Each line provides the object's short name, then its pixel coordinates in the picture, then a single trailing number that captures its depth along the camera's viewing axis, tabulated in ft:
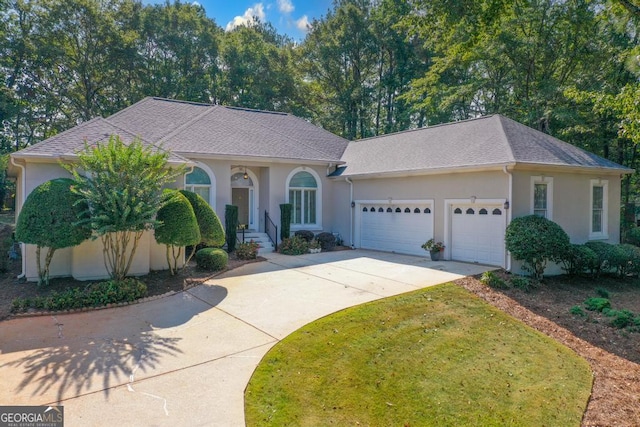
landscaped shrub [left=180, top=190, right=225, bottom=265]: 34.78
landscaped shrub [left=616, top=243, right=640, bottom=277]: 38.50
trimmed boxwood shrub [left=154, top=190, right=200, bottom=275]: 30.91
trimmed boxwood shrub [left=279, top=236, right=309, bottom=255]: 47.16
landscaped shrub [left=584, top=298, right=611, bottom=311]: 28.94
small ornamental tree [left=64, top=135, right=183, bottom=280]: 26.78
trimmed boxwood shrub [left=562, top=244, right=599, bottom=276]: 37.06
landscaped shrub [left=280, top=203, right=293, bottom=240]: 49.91
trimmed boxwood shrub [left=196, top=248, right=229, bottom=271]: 36.50
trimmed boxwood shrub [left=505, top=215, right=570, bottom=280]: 33.60
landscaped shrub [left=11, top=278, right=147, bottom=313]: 25.35
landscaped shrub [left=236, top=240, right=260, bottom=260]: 42.96
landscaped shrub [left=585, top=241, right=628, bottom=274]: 38.32
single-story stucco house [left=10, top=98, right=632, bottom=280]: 36.09
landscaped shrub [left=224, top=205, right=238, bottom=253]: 45.47
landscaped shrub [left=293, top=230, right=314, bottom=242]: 51.72
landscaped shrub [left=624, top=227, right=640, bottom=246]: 58.70
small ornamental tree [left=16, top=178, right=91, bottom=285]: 26.94
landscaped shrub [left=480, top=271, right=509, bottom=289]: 31.65
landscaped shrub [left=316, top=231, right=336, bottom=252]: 51.57
